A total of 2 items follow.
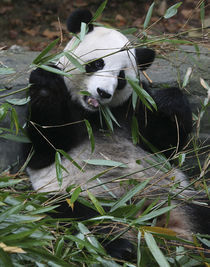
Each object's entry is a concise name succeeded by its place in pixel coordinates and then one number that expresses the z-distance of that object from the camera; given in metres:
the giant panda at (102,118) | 4.80
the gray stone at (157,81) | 6.09
